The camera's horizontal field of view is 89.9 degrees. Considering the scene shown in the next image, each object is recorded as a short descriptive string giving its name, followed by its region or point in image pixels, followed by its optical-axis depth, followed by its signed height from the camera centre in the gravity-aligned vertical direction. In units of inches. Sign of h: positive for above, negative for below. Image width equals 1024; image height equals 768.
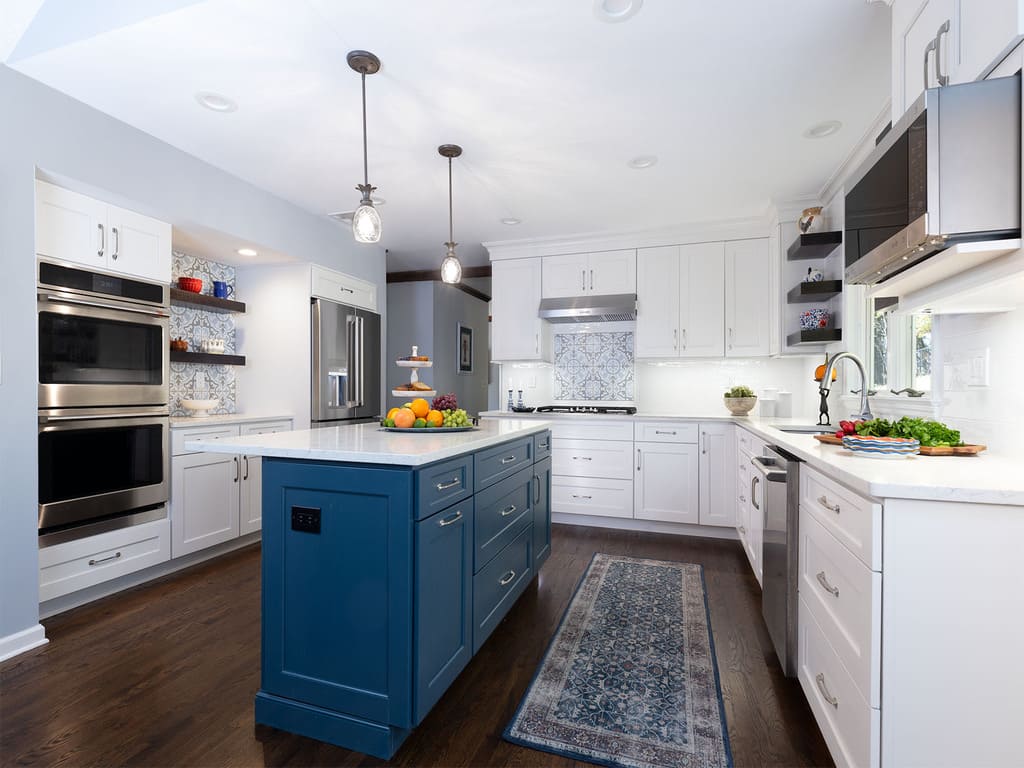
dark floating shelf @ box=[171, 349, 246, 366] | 141.4 +5.9
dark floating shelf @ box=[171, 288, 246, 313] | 138.6 +22.2
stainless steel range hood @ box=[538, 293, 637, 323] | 174.7 +24.5
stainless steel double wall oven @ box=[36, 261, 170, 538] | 98.8 -4.4
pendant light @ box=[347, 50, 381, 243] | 85.2 +28.4
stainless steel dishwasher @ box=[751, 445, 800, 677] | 75.8 -26.6
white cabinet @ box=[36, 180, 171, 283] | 98.8 +30.1
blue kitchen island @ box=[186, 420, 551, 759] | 62.4 -26.3
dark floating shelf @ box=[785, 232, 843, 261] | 138.7 +37.0
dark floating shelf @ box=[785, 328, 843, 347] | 135.2 +11.6
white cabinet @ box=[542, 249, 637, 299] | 180.5 +38.0
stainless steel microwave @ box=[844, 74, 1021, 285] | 50.8 +22.0
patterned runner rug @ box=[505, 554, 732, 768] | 64.7 -46.5
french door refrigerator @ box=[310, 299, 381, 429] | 166.2 +4.9
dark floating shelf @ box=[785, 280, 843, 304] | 137.0 +24.3
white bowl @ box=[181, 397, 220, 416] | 141.5 -7.4
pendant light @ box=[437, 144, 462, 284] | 111.8 +25.4
